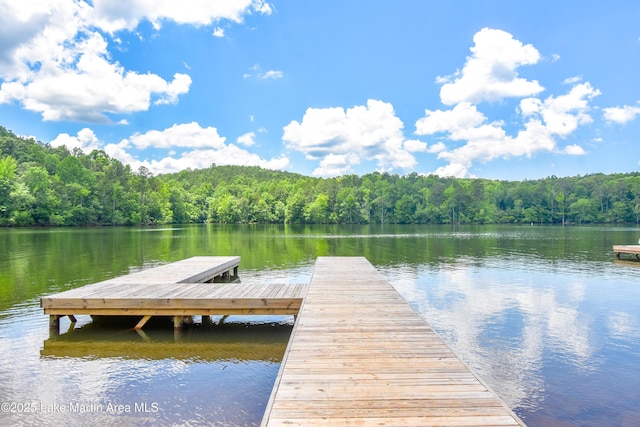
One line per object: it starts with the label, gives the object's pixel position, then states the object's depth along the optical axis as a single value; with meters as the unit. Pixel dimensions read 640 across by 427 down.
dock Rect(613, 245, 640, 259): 24.41
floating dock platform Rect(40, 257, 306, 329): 9.63
